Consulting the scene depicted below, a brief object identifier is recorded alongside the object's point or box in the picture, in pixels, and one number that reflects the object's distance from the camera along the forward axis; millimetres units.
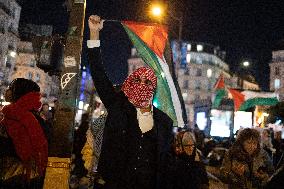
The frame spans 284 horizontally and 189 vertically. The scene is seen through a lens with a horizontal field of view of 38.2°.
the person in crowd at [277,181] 3196
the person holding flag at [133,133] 3867
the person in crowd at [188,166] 4840
